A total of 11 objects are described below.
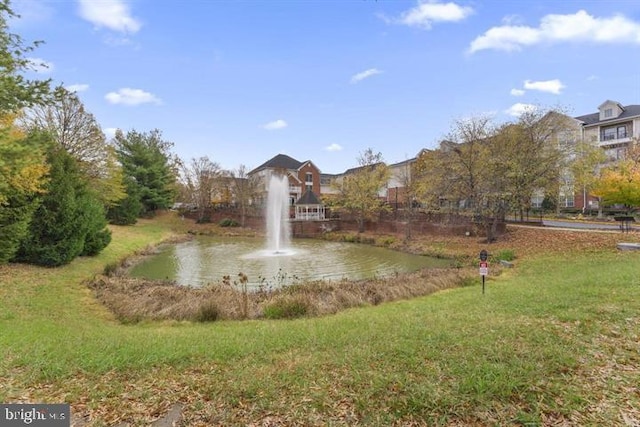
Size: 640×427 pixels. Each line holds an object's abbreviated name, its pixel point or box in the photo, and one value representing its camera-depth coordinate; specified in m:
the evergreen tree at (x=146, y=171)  40.22
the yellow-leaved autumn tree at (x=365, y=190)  31.47
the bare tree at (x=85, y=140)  24.66
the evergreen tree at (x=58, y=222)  13.76
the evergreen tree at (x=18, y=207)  11.73
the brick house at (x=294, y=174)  45.67
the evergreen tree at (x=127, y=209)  34.56
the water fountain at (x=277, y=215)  24.89
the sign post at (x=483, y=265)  8.80
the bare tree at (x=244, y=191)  41.56
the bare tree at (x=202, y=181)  44.44
